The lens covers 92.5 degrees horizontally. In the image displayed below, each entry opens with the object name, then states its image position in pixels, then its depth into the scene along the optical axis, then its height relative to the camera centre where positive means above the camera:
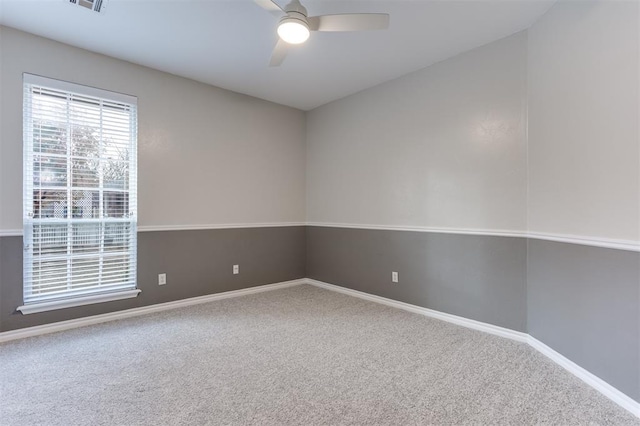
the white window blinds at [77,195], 2.73 +0.18
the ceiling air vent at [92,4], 2.26 +1.57
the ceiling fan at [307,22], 1.91 +1.24
